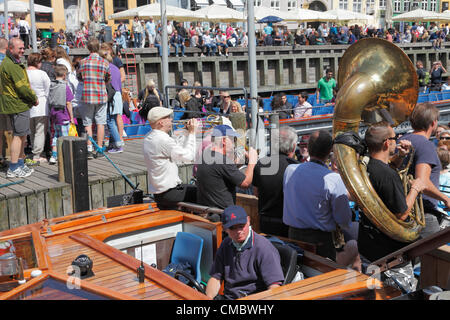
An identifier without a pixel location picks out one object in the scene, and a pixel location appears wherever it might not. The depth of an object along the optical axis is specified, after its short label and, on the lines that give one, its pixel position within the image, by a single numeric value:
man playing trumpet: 5.44
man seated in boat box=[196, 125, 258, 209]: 5.03
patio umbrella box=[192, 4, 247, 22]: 26.34
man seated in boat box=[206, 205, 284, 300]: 3.62
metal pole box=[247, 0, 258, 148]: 9.16
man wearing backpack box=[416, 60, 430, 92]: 20.93
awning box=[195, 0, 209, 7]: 31.87
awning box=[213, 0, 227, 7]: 30.11
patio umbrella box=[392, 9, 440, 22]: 35.81
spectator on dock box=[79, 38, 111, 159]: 8.05
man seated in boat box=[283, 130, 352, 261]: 4.26
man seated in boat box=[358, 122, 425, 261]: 4.04
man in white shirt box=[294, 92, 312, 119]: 12.93
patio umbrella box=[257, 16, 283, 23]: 28.81
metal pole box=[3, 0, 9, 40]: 15.63
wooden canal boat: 3.29
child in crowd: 7.82
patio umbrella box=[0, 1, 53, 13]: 20.76
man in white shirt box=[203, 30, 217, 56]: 26.83
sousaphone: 5.19
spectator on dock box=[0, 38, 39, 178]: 6.91
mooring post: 6.79
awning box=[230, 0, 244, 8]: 34.61
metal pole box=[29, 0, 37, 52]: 13.33
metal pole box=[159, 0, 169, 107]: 11.02
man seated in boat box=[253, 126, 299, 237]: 4.86
